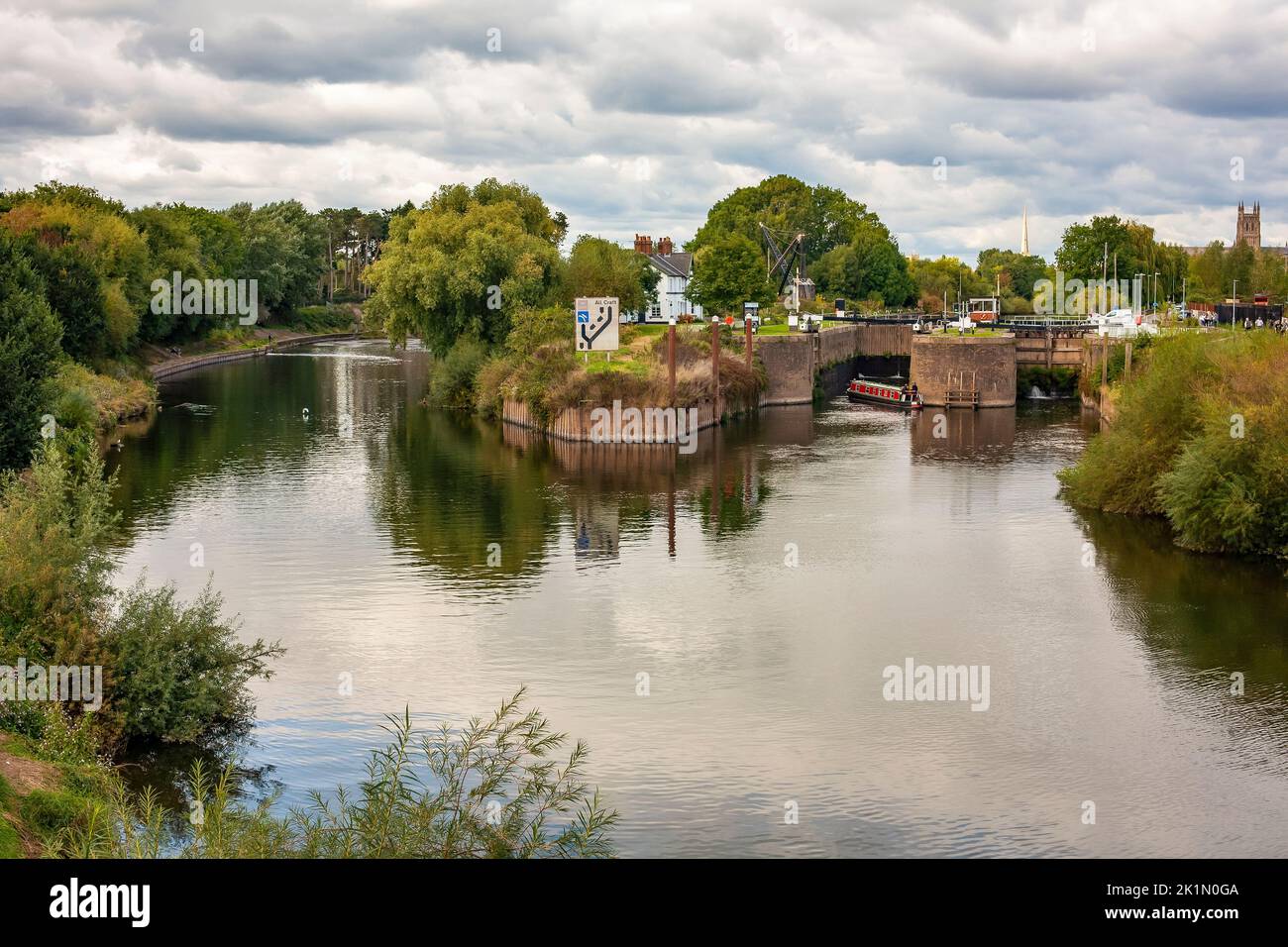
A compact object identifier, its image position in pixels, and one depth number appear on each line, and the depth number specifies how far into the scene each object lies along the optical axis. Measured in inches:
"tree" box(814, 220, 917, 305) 5994.1
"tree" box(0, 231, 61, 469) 1806.1
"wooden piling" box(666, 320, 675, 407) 2584.6
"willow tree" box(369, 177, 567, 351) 3120.1
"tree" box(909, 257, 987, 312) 6471.5
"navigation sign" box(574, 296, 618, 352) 2743.6
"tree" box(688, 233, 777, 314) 4534.9
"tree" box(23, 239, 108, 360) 2883.9
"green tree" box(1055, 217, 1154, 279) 5359.3
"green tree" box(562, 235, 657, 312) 3336.6
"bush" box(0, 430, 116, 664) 1005.8
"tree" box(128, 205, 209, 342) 3946.9
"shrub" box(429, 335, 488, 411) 3166.8
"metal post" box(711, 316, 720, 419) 2851.9
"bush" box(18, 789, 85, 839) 788.0
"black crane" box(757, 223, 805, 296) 5703.7
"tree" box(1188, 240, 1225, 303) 6314.5
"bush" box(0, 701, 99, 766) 917.8
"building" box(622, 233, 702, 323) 4901.6
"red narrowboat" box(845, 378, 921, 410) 3393.2
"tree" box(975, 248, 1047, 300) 7234.3
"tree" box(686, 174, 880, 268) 6225.4
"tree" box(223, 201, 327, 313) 5610.2
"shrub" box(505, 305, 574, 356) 2847.0
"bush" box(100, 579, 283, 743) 1022.4
